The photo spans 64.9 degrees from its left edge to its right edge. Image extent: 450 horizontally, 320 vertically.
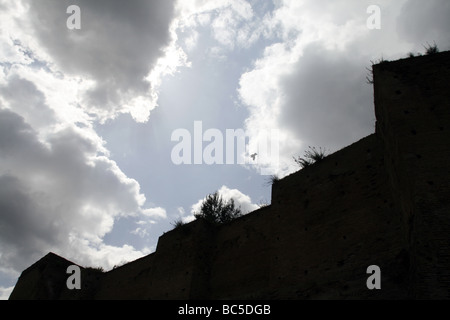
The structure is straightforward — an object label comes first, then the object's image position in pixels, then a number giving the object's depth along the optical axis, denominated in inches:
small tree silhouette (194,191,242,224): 677.3
